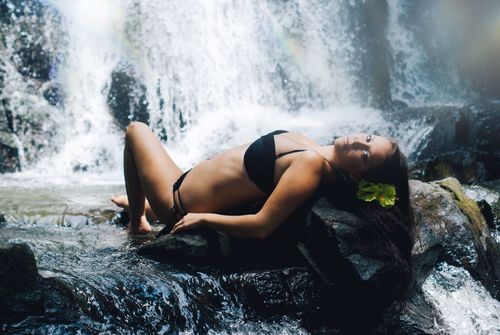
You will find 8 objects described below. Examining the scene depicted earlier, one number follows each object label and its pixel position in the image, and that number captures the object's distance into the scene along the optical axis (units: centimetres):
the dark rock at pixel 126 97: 1146
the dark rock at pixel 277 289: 302
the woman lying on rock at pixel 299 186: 307
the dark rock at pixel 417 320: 309
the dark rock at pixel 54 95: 1073
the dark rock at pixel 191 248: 321
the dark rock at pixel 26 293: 226
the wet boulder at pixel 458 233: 440
